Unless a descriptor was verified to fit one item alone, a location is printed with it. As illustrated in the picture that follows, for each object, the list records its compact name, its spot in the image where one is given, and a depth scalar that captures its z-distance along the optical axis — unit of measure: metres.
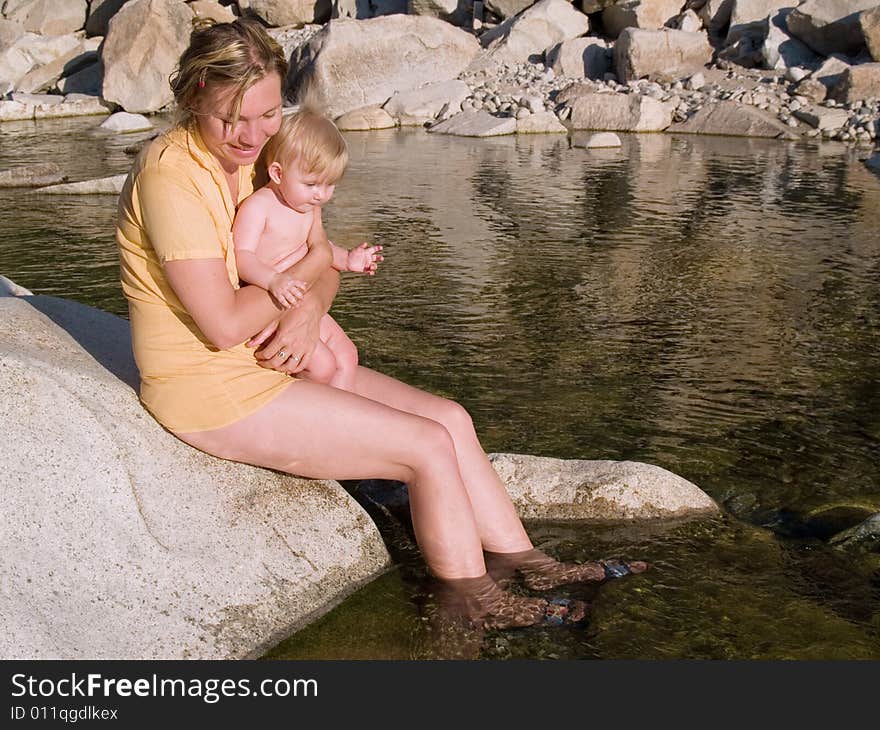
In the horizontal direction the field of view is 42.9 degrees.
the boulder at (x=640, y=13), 25.77
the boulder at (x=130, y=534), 3.62
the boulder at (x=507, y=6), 27.80
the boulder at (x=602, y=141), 19.73
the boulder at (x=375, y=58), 23.69
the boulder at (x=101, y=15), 32.50
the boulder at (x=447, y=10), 28.81
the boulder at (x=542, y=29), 26.19
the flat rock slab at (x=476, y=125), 21.58
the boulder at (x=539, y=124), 21.89
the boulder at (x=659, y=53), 23.97
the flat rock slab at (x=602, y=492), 5.12
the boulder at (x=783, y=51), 23.66
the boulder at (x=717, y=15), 25.92
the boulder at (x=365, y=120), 23.03
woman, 3.69
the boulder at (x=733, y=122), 20.95
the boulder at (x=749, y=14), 24.89
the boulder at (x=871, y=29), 21.78
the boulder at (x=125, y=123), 22.92
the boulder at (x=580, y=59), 25.33
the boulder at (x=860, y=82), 21.19
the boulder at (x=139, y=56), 25.00
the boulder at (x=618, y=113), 21.78
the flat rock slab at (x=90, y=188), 14.93
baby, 4.07
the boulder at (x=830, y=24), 23.11
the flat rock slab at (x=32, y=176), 15.60
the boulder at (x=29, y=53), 29.66
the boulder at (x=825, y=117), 20.81
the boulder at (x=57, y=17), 32.94
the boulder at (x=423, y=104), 23.52
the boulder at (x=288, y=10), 31.00
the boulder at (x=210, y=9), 27.73
